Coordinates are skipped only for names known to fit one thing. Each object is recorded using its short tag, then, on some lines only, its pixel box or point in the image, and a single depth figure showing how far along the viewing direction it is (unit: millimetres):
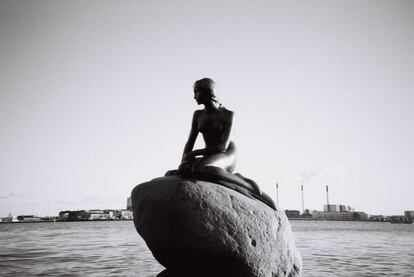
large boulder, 4449
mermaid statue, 5058
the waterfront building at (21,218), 117275
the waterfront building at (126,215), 123062
